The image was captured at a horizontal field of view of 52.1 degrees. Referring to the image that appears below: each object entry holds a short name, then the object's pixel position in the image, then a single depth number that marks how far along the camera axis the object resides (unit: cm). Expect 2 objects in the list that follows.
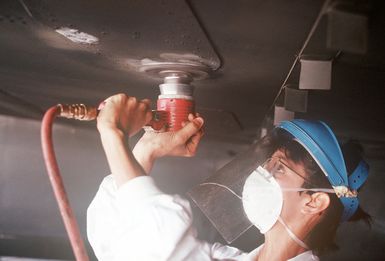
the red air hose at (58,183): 88
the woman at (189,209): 99
